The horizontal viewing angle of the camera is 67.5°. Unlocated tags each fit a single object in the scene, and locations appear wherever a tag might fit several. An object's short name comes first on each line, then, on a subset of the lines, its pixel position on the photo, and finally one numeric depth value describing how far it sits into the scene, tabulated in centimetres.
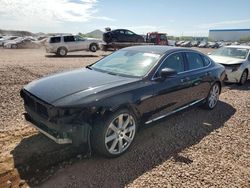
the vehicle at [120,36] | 1601
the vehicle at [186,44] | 4311
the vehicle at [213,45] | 4067
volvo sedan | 244
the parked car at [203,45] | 4207
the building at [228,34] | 7346
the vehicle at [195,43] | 4392
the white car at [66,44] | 1443
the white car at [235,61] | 686
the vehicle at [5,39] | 2374
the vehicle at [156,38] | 1946
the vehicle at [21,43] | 2258
